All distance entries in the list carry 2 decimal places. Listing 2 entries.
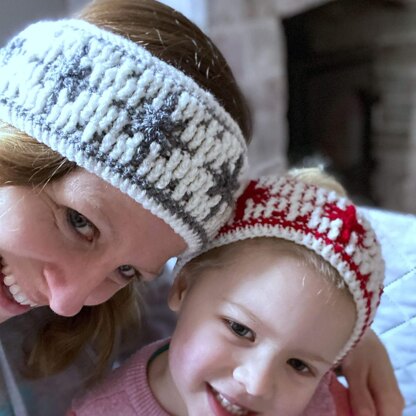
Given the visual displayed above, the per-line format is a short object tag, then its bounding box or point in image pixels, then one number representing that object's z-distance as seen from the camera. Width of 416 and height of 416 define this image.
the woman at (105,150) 0.62
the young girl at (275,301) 0.73
